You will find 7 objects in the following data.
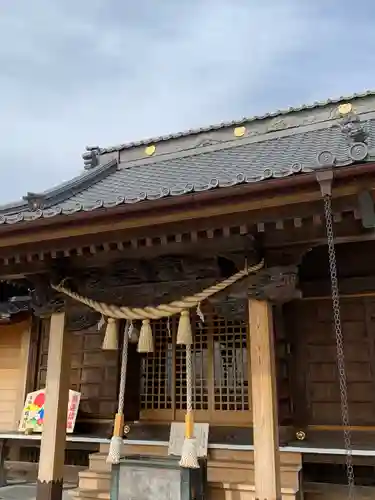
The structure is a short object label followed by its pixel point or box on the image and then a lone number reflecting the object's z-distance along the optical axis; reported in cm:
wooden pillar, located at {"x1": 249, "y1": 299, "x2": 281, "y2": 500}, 430
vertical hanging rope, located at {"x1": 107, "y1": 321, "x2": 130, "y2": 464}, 486
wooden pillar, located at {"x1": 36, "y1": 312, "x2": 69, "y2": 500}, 530
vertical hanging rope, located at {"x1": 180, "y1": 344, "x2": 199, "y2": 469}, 452
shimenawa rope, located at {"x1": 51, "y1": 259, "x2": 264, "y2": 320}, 481
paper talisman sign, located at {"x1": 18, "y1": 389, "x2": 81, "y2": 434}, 695
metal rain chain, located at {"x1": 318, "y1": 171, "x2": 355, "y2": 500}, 365
